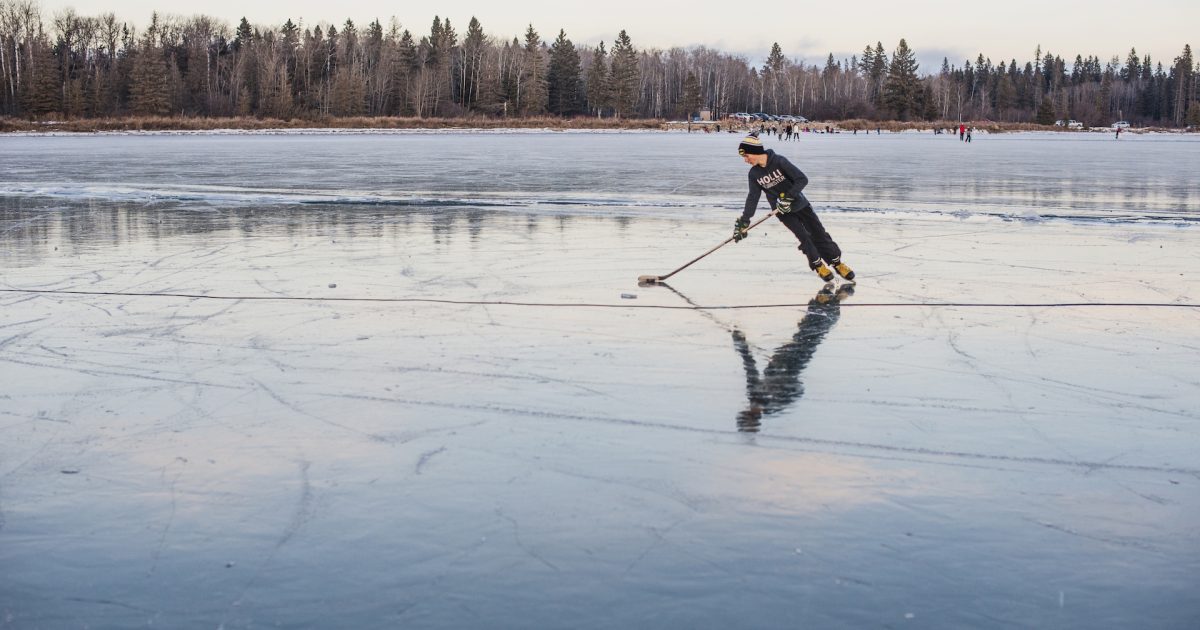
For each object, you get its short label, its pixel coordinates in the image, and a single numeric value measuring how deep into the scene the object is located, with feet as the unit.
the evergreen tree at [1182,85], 504.02
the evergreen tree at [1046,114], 408.87
